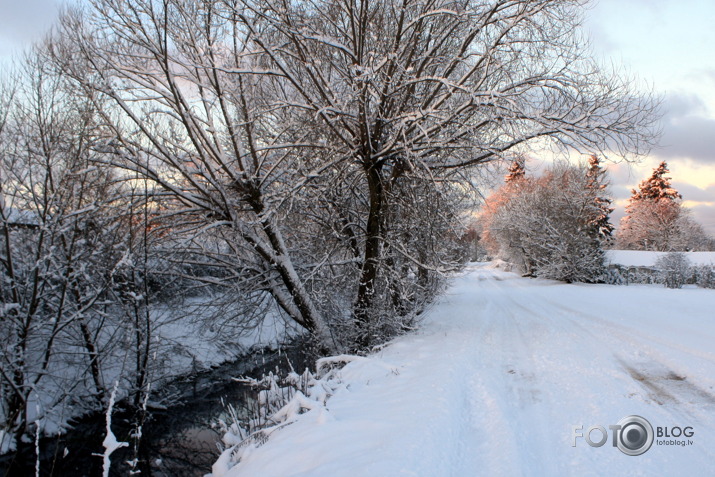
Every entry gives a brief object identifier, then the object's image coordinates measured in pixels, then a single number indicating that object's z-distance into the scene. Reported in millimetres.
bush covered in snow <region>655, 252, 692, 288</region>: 24250
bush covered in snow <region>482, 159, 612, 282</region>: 28891
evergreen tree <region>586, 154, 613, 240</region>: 30297
